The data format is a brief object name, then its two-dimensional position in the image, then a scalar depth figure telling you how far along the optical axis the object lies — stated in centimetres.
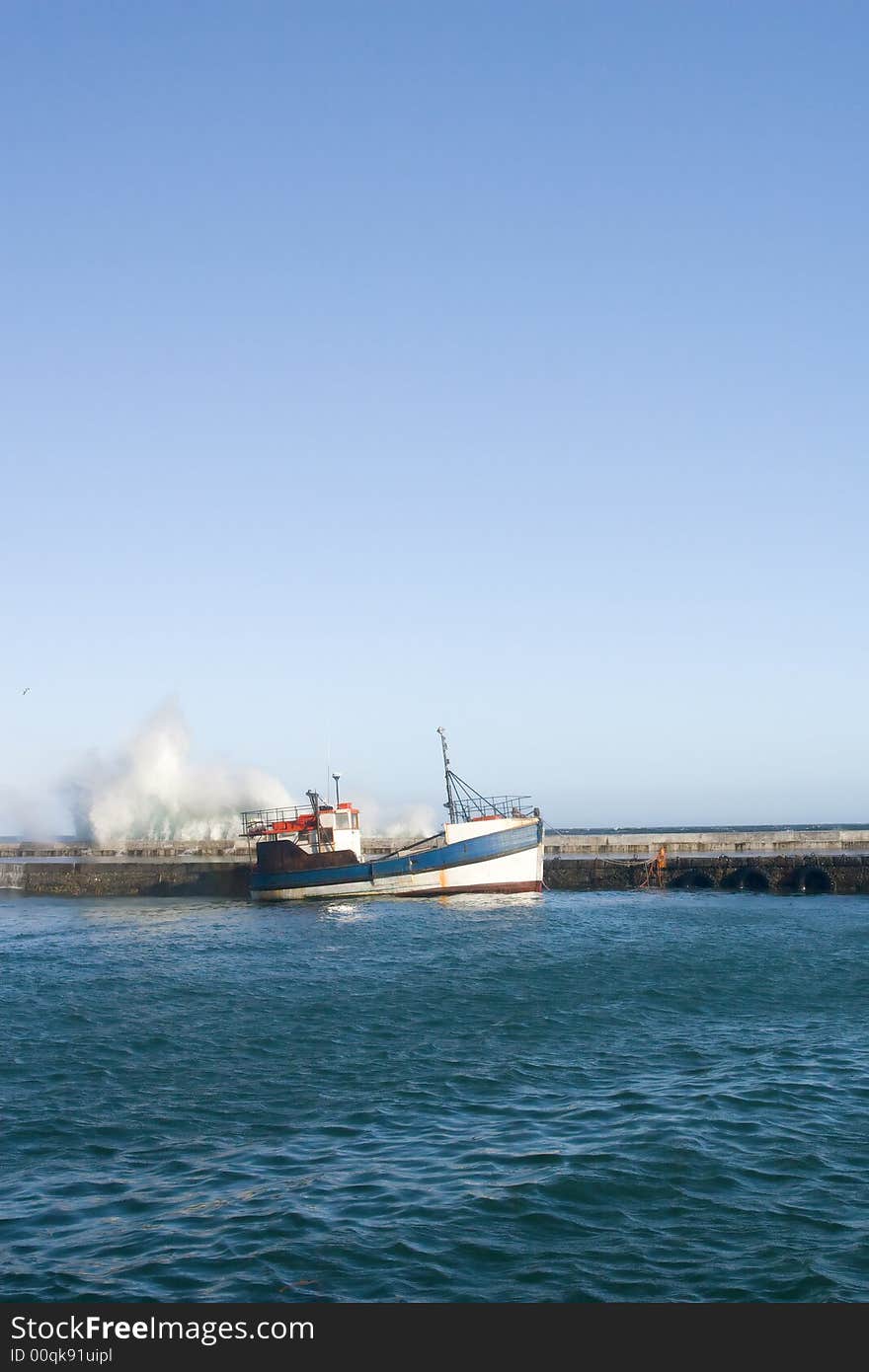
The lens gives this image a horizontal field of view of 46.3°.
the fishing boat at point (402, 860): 6488
